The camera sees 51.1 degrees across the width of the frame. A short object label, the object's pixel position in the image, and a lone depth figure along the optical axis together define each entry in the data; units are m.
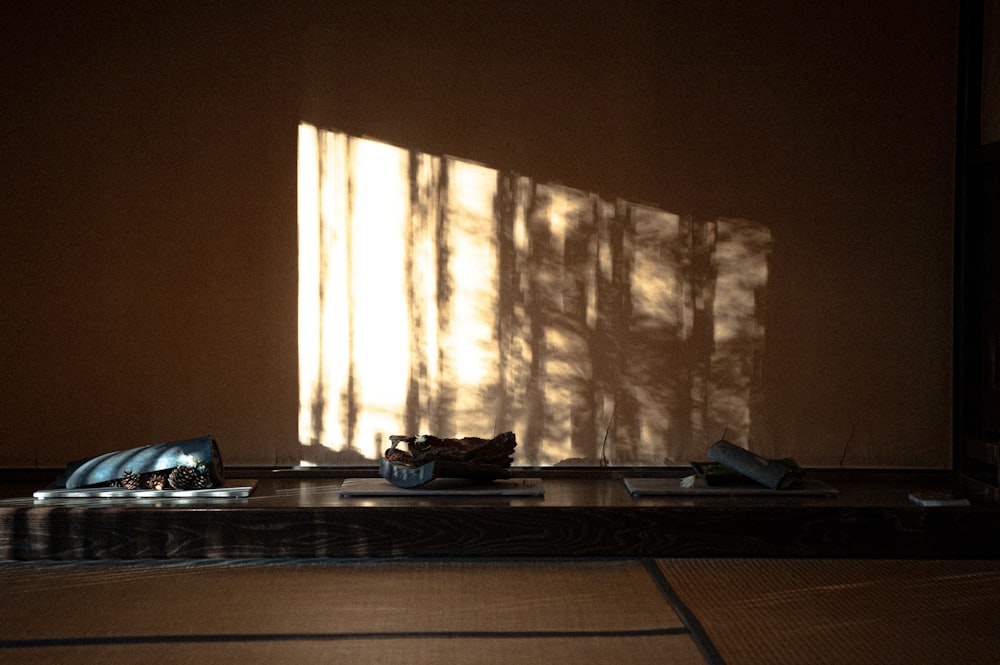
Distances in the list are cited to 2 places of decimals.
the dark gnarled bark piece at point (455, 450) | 3.33
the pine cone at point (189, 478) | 3.17
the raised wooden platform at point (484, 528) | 2.97
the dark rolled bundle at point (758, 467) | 3.26
